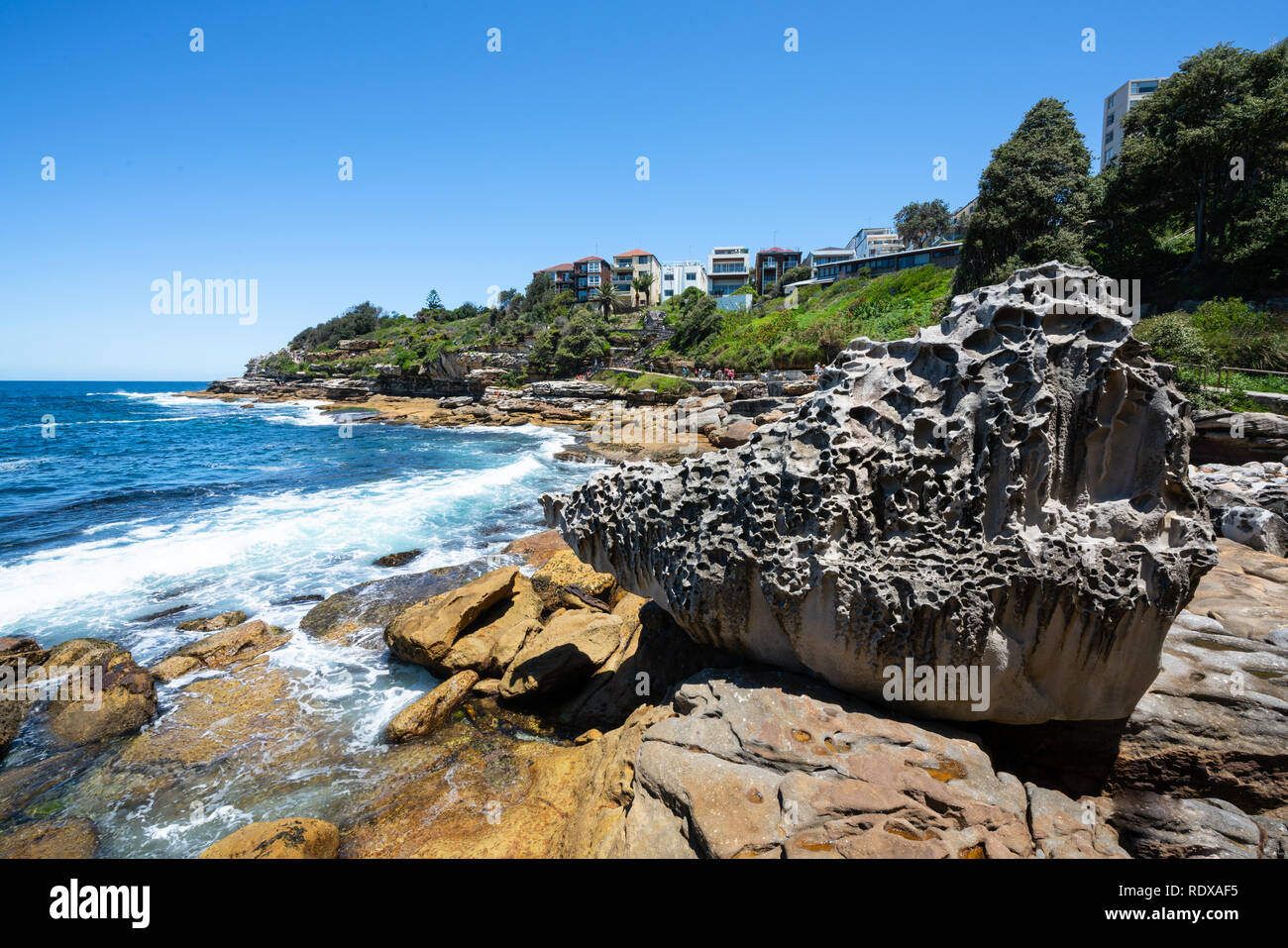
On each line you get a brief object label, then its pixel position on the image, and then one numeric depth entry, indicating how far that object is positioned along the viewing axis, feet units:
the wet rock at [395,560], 46.47
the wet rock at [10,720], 24.81
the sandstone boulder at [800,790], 12.51
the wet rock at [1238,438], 46.37
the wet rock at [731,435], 83.97
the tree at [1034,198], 95.20
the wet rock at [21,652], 30.01
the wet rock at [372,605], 35.01
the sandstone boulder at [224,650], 30.42
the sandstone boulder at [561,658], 26.16
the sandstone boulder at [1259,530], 29.32
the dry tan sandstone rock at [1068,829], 12.83
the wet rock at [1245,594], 20.94
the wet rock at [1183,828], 14.06
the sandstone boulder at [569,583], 35.42
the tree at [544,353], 190.49
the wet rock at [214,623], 35.68
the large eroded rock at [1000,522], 15.74
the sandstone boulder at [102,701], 25.61
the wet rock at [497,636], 28.60
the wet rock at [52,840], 19.62
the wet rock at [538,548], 46.21
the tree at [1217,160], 73.36
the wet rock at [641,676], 23.50
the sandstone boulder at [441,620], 29.40
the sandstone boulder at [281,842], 17.04
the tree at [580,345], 185.26
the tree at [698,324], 191.52
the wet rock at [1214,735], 15.25
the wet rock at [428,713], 24.52
